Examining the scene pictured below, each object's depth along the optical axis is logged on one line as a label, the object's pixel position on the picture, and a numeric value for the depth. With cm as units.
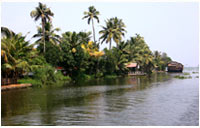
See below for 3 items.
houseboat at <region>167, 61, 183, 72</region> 10011
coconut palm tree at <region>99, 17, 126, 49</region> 5812
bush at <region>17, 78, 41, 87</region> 3278
